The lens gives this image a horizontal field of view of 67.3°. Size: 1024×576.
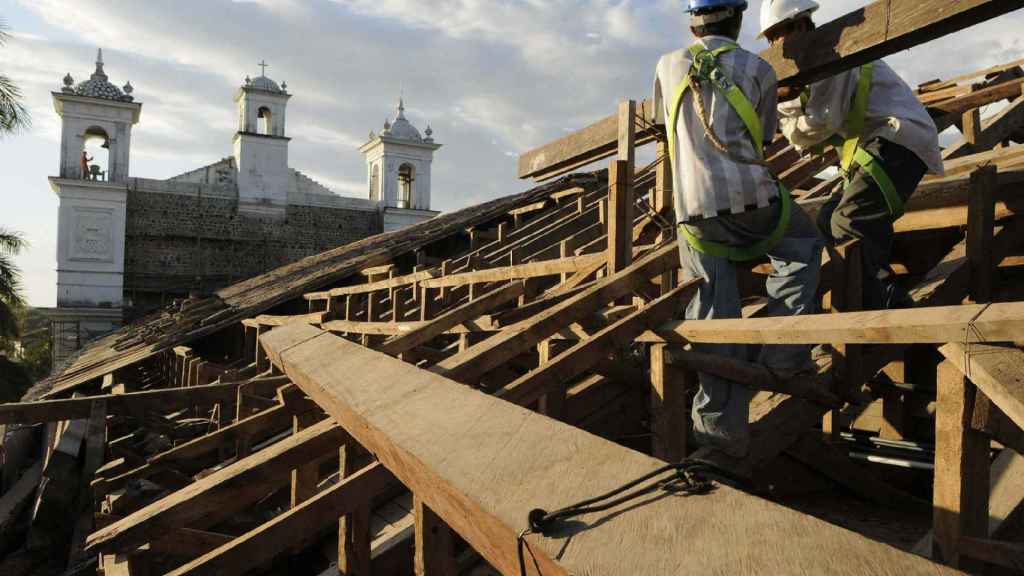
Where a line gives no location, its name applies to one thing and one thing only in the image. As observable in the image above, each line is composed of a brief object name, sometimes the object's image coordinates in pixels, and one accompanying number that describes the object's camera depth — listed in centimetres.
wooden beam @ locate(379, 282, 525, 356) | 344
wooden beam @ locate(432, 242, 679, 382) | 269
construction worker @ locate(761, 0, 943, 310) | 331
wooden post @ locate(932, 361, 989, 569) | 181
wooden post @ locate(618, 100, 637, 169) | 355
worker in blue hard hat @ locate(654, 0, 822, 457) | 290
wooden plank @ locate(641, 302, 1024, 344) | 167
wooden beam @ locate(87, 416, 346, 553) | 225
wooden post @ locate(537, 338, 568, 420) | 345
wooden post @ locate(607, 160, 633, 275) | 353
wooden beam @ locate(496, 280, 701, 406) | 260
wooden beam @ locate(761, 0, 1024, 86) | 225
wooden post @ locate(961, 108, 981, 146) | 511
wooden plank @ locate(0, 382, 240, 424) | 568
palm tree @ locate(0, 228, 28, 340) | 2178
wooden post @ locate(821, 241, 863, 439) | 304
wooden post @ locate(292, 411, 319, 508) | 346
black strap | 120
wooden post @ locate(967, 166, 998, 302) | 331
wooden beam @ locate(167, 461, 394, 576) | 221
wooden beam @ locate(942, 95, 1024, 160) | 503
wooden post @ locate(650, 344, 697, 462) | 279
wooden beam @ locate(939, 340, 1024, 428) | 154
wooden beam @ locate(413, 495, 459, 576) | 218
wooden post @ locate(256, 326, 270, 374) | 756
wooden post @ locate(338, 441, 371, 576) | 257
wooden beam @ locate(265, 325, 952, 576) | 102
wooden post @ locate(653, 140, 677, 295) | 432
